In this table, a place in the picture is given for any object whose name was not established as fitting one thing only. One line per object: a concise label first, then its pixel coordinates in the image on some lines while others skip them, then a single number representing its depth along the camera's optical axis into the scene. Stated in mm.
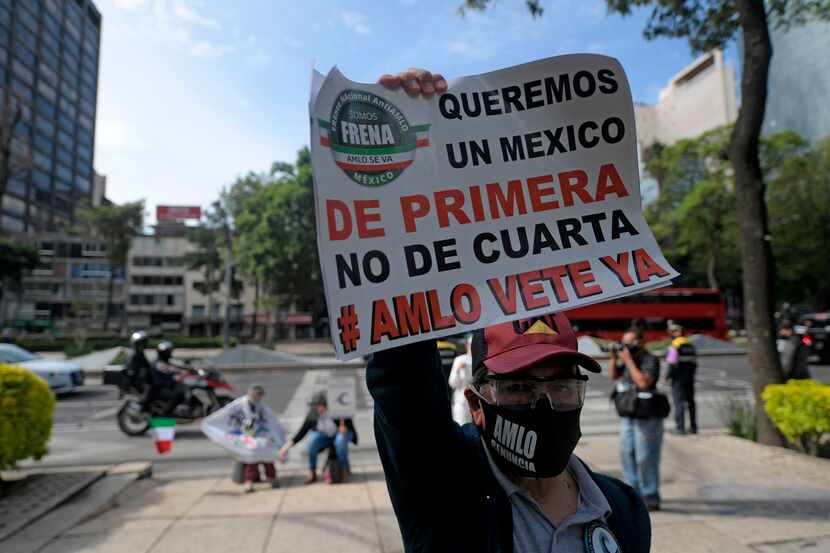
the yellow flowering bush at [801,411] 6152
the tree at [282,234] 34969
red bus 26891
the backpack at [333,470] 6297
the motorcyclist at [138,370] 9602
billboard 68562
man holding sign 1238
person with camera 4699
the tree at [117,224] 46531
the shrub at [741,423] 7318
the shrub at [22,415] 5324
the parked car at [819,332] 19156
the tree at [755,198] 7137
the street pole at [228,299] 28859
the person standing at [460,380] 6312
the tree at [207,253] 52719
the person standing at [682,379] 8359
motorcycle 9570
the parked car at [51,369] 13688
